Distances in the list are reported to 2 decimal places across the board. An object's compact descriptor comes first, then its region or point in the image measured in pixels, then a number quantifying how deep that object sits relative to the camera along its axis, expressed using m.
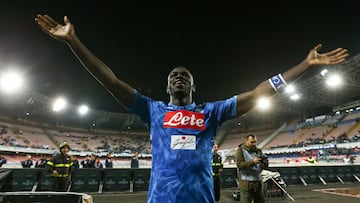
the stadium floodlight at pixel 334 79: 25.95
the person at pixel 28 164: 16.54
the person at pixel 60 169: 7.17
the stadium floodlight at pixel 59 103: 36.92
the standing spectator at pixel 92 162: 13.59
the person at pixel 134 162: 13.71
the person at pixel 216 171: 8.80
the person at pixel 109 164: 14.43
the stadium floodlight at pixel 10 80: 28.93
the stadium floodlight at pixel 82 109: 42.88
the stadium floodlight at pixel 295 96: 33.09
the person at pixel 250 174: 5.16
